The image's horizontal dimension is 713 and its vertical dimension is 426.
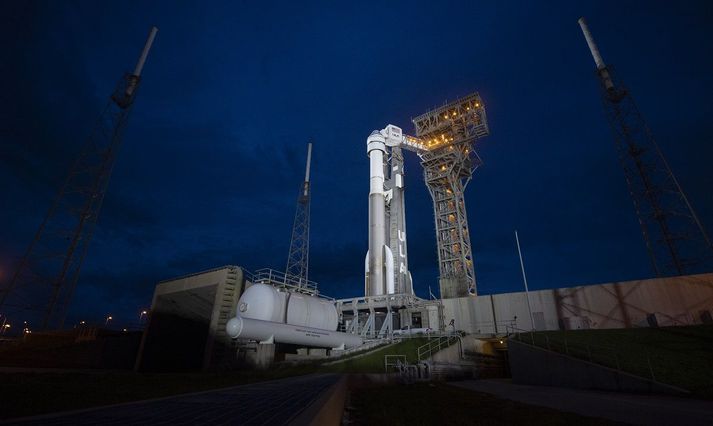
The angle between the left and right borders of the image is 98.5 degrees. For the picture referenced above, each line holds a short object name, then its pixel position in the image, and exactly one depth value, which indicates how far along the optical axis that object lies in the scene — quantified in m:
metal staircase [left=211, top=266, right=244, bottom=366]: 25.81
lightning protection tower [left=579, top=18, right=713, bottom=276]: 40.59
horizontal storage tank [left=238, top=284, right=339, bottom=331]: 25.19
